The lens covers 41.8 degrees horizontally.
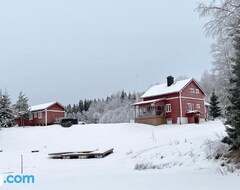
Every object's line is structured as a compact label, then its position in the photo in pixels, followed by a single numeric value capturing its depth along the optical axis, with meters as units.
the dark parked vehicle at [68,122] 44.62
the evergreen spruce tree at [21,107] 50.72
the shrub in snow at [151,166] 15.70
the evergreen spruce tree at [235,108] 12.81
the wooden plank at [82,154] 24.92
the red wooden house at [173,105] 44.72
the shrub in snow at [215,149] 14.19
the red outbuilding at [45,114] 51.59
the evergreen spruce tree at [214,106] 50.94
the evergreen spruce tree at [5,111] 44.09
